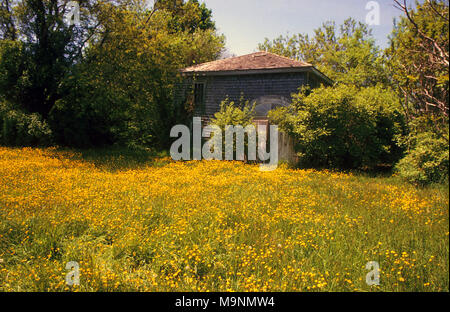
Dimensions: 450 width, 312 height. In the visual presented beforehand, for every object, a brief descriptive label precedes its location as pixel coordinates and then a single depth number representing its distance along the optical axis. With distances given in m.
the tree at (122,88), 14.19
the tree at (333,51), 20.13
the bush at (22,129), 13.29
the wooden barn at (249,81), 15.90
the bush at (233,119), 13.16
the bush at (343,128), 10.66
